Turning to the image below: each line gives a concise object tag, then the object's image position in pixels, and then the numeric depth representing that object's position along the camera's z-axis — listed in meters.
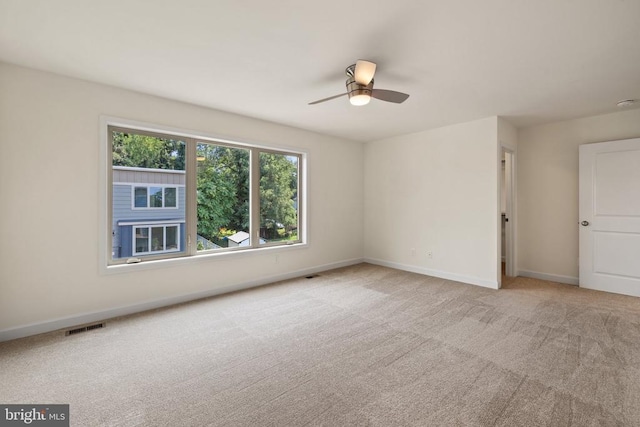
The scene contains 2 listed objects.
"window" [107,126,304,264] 3.30
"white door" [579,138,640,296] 3.73
